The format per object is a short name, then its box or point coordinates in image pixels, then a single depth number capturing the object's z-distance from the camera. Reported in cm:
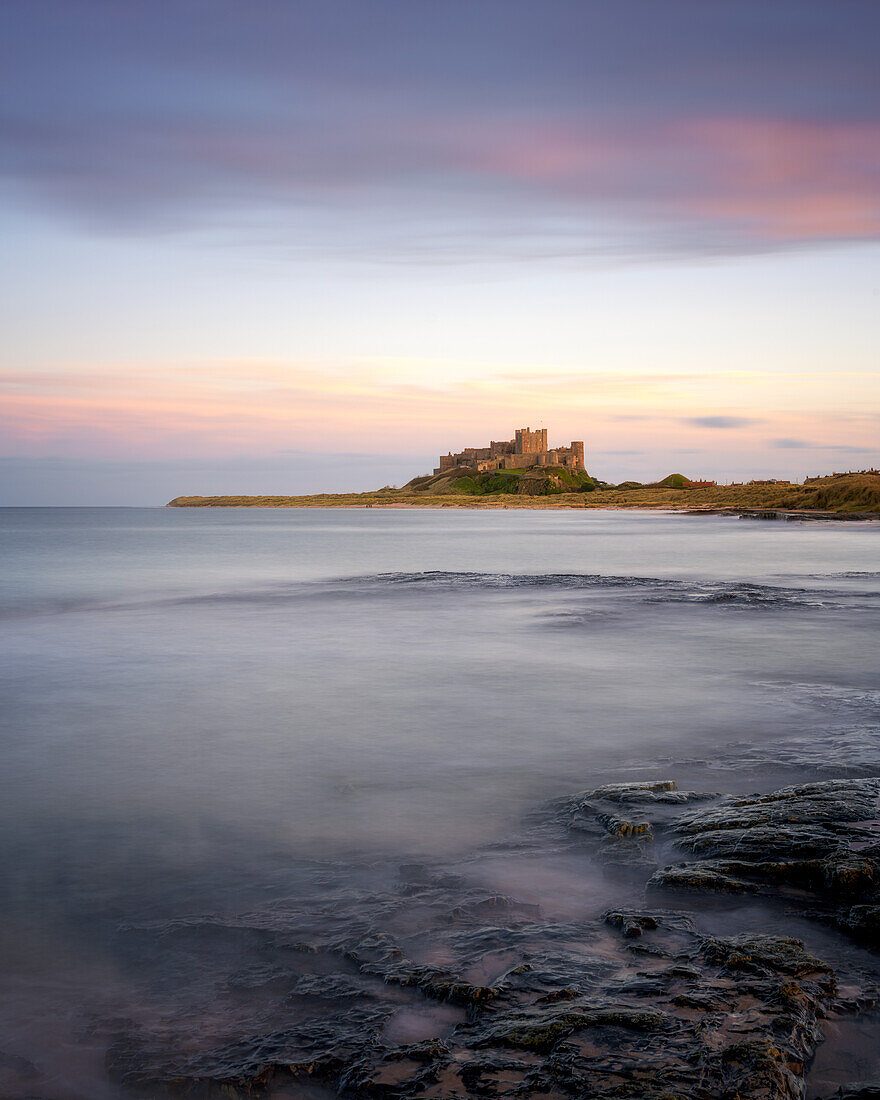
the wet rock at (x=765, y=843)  439
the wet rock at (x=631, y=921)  380
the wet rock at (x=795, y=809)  482
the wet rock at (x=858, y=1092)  274
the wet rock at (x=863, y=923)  369
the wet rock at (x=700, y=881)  419
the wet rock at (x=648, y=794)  553
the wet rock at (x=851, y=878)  402
